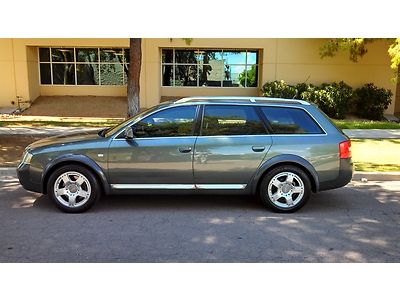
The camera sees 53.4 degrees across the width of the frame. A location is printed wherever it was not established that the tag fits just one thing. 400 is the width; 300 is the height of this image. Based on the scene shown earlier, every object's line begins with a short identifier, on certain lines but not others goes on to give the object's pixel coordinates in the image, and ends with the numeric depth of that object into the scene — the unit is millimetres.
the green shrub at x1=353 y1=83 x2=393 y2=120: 18875
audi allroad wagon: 5543
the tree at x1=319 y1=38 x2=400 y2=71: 14391
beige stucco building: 19719
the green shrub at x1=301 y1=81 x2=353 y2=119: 18172
